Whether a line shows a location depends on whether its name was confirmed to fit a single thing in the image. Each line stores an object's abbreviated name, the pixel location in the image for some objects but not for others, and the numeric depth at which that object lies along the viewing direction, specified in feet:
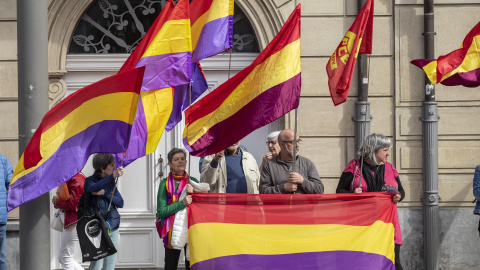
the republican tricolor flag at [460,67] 28.02
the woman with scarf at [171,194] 29.45
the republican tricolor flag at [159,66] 24.32
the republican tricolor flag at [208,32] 26.40
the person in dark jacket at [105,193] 29.35
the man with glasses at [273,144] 32.27
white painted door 37.52
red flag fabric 26.30
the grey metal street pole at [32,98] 24.84
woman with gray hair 28.50
